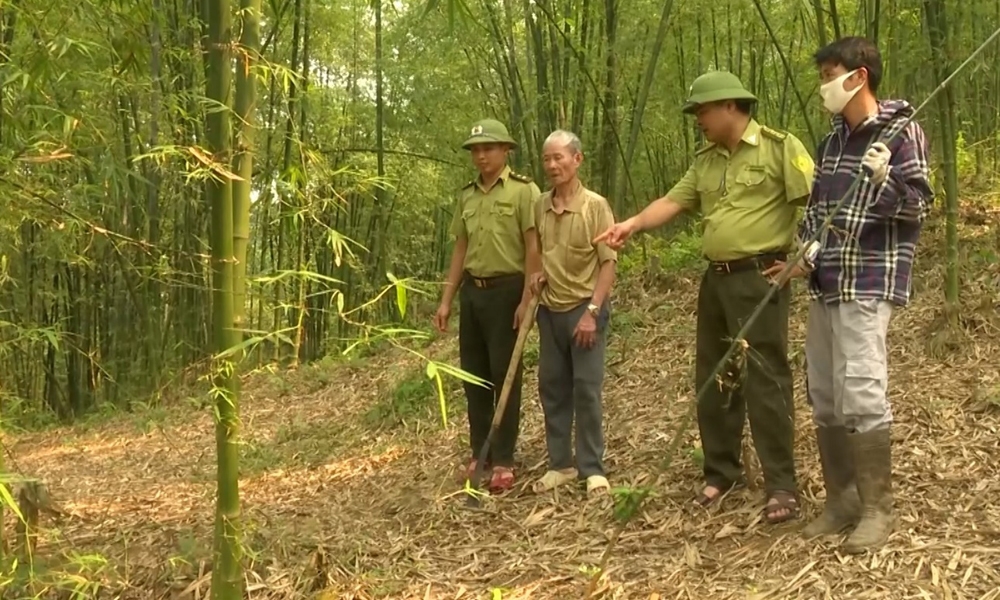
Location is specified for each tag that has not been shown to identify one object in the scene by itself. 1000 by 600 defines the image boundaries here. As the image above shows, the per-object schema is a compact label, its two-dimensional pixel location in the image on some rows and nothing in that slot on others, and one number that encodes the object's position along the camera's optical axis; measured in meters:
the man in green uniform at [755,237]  2.84
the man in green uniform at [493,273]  3.49
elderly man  3.31
